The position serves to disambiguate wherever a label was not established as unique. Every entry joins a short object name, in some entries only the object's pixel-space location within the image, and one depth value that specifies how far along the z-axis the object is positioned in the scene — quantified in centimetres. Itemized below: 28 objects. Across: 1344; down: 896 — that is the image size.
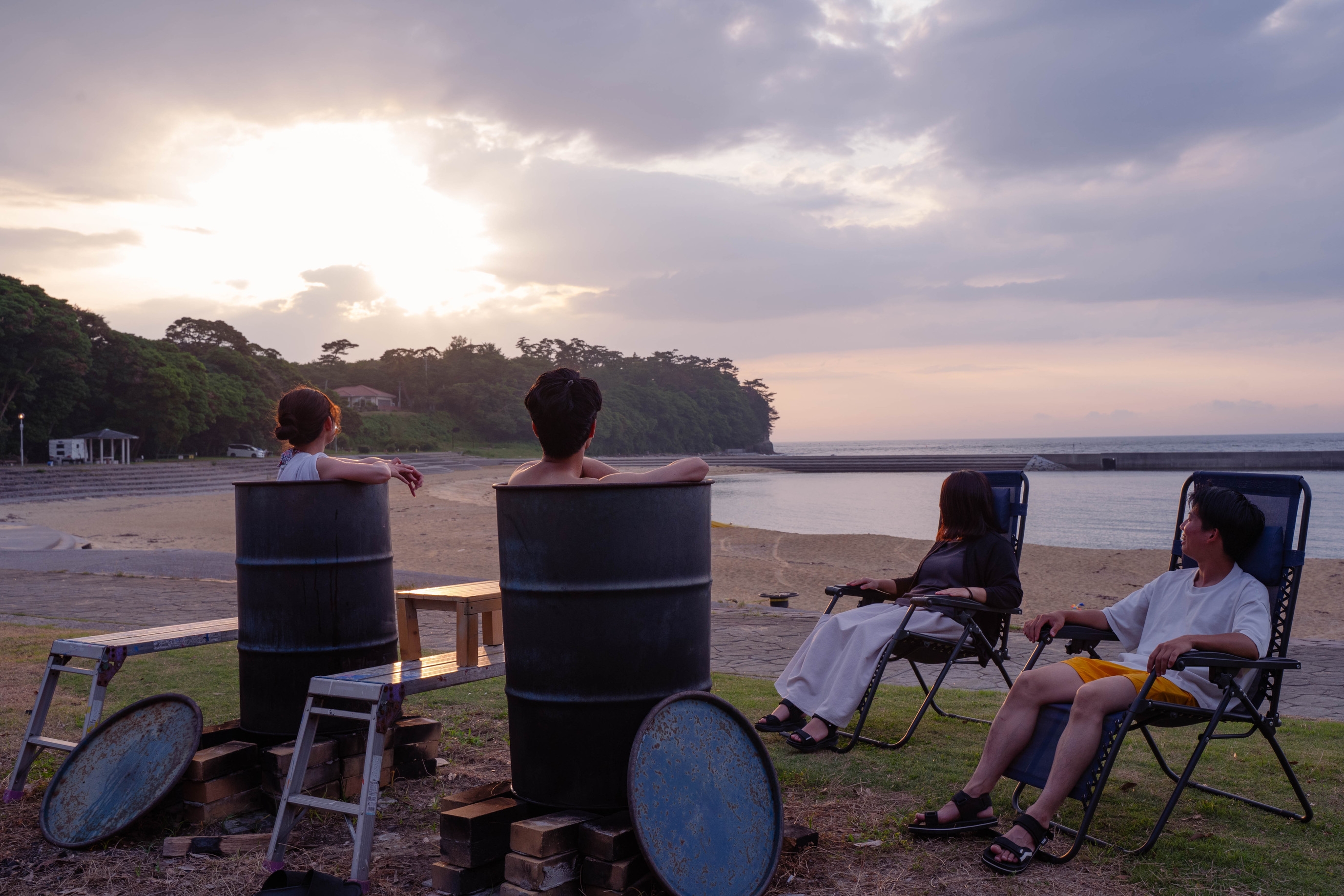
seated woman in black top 398
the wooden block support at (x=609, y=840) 240
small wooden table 313
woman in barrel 339
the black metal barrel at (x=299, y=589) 333
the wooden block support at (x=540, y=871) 239
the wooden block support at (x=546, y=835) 241
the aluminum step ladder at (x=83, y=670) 348
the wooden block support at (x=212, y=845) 297
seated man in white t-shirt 285
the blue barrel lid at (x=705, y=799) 241
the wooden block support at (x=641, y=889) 241
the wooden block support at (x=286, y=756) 321
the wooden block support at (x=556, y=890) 241
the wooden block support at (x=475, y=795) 272
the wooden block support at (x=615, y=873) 237
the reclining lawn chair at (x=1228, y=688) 282
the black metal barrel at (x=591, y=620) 252
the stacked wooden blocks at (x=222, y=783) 317
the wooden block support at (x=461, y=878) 255
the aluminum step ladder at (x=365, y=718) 261
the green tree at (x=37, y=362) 4331
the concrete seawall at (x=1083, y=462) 7244
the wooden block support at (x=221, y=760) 318
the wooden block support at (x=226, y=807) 316
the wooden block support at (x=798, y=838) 282
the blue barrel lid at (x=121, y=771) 307
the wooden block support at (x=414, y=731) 363
